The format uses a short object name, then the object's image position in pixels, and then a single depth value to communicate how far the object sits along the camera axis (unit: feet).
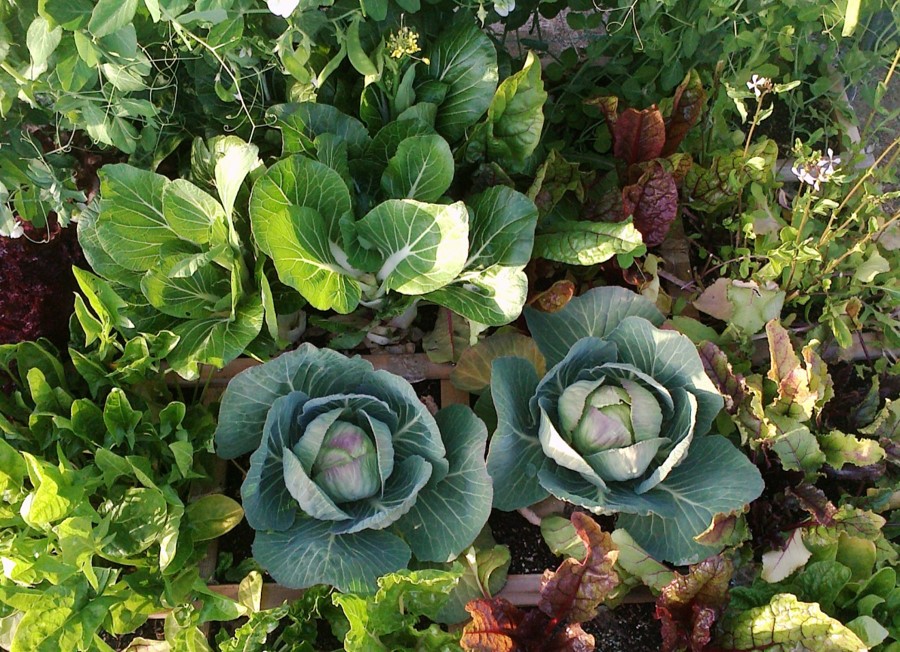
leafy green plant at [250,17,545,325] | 3.99
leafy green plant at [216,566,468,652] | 3.78
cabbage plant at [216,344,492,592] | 4.05
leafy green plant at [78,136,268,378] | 4.13
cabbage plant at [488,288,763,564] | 4.20
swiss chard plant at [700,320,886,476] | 4.30
